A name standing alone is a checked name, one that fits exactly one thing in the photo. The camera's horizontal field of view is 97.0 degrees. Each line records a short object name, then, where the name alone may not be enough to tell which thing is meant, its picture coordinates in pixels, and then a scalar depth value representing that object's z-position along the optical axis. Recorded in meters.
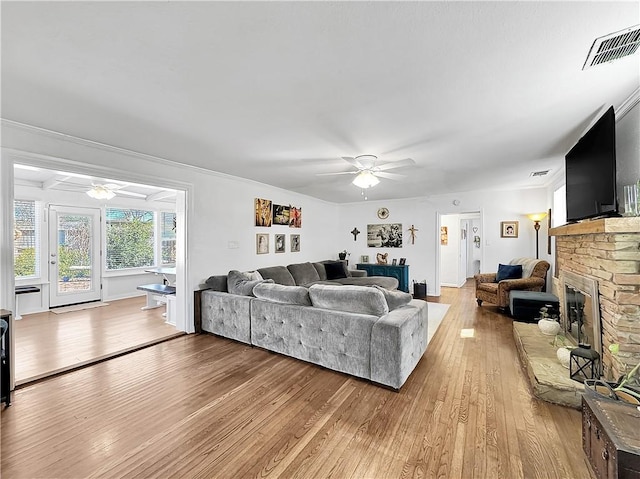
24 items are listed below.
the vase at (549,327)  3.31
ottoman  4.36
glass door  5.76
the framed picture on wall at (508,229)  6.16
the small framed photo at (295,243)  6.50
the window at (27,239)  5.39
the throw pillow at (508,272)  5.52
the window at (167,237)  7.55
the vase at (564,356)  2.57
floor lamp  5.71
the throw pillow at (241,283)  3.84
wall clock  7.61
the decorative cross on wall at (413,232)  7.23
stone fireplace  2.03
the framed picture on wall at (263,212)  5.44
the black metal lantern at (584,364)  2.25
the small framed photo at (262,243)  5.48
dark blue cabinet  7.06
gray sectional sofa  2.64
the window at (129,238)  6.63
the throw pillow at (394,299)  3.02
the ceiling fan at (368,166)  3.46
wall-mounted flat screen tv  2.14
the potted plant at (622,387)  1.75
